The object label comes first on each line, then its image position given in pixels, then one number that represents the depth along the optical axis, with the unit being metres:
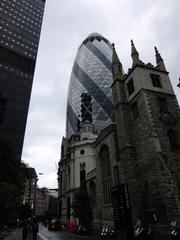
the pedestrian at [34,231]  19.85
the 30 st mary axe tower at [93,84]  83.94
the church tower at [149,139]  19.75
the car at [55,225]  40.18
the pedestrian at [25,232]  18.13
